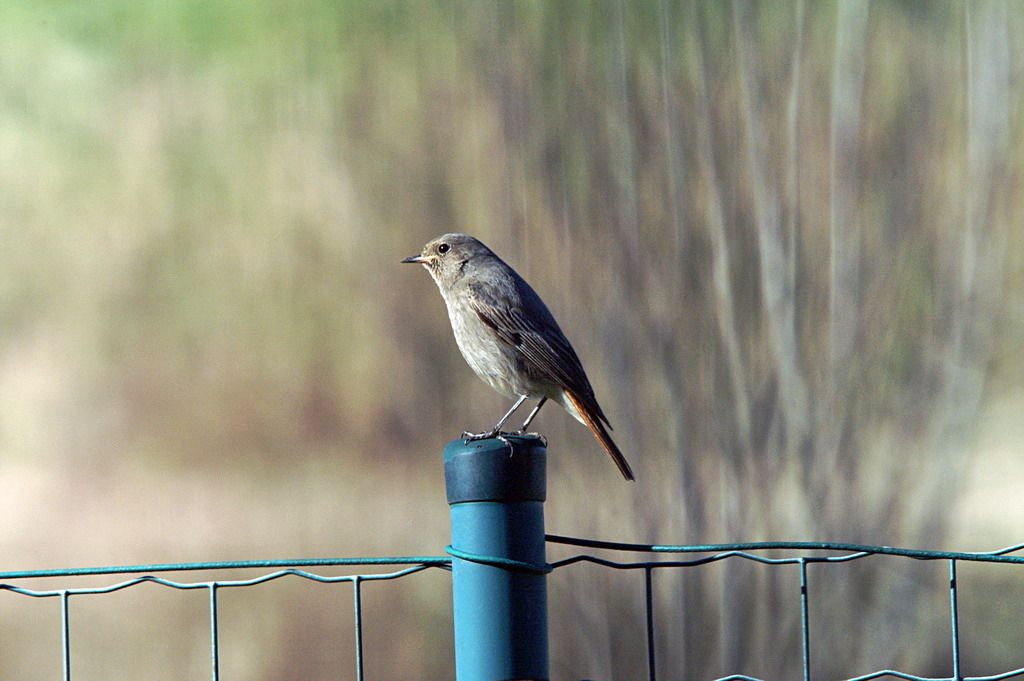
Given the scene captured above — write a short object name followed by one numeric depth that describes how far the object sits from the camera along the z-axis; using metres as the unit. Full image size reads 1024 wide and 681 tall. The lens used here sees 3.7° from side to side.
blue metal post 6.87
